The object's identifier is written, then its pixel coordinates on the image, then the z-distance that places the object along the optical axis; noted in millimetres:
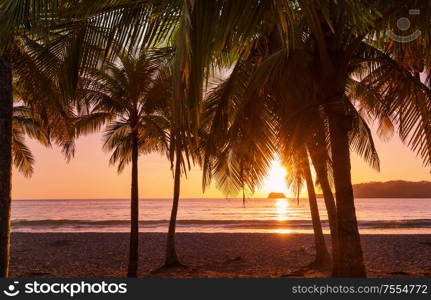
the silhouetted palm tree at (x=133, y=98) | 10906
